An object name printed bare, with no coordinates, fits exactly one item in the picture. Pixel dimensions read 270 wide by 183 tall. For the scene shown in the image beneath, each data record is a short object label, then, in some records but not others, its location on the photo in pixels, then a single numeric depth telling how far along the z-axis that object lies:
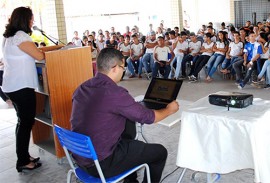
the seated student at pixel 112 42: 9.87
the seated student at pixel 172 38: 9.00
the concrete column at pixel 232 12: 14.98
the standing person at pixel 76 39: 11.17
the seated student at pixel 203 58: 7.47
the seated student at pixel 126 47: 8.96
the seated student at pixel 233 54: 6.95
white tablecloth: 2.00
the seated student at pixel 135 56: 8.62
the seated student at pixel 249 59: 6.42
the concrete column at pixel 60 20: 8.68
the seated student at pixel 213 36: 8.07
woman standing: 3.02
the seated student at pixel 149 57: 8.30
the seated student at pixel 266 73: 6.25
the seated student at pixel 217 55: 7.24
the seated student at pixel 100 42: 10.65
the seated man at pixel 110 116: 2.05
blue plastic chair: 1.98
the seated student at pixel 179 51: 7.82
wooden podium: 3.16
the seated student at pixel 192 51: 7.80
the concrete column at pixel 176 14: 11.84
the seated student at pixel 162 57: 7.72
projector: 2.18
